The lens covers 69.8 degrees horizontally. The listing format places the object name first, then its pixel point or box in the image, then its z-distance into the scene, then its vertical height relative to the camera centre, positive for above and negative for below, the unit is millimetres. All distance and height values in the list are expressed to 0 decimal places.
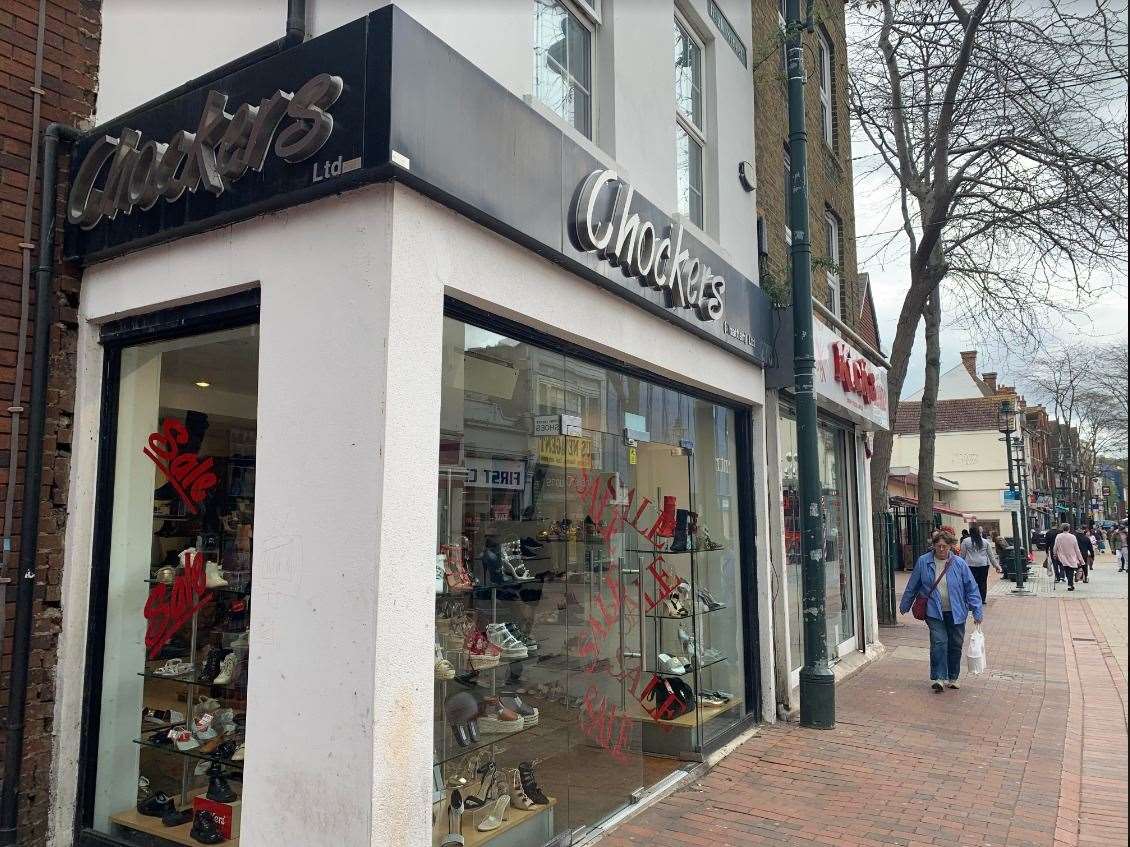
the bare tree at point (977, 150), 10297 +5567
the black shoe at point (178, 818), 4348 -1641
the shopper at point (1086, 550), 25600 -1266
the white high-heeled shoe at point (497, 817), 4434 -1686
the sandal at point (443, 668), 4305 -835
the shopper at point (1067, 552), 21703 -1095
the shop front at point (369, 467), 3408 +245
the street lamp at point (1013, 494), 22066 +562
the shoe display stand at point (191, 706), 4281 -1093
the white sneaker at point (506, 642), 4852 -786
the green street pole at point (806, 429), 7426 +777
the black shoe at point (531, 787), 4762 -1620
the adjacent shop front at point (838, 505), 8461 +91
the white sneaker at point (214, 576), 4504 -351
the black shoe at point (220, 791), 4180 -1444
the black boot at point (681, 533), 6891 -180
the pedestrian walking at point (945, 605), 9008 -1037
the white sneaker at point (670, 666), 6586 -1249
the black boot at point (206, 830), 4121 -1622
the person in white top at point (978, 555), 15266 -826
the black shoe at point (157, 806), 4434 -1605
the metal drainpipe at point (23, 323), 4141 +995
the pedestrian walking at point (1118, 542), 41203 -1689
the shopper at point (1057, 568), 22767 -1607
